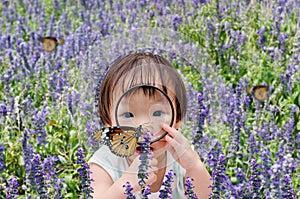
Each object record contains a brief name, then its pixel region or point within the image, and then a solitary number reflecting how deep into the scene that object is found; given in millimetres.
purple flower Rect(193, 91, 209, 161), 2936
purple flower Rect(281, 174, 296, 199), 2994
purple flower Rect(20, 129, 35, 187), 3502
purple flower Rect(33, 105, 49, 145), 3969
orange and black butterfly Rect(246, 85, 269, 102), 4441
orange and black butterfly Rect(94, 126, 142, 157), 2418
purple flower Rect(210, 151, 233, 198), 2809
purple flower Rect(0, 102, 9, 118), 4230
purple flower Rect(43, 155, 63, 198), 3415
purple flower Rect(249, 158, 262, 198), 3126
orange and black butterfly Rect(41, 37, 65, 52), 5316
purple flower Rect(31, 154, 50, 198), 3150
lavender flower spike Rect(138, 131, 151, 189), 2428
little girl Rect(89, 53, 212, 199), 2561
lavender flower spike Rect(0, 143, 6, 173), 3825
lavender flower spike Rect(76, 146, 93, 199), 2803
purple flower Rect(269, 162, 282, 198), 3320
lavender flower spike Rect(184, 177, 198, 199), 2627
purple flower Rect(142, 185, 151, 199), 2576
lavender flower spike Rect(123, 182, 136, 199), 2543
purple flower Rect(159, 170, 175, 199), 2583
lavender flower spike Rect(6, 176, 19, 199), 3225
